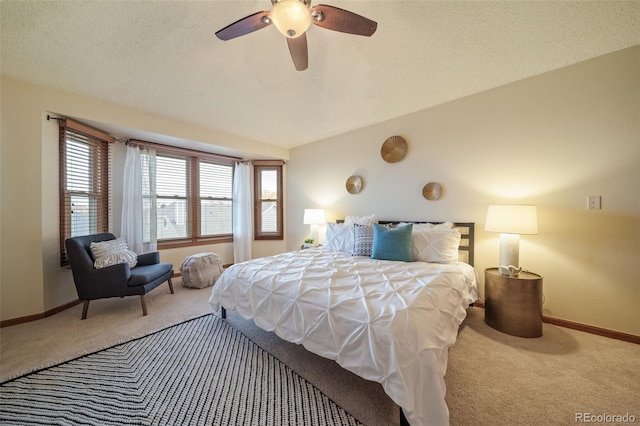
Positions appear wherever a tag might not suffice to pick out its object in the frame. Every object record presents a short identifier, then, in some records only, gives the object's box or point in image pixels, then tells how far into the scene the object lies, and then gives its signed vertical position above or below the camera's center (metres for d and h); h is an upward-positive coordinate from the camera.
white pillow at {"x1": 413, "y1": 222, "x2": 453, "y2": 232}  2.82 -0.17
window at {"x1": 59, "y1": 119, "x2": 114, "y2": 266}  2.78 +0.44
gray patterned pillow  2.85 -0.36
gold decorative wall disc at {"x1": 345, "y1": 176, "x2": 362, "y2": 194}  3.84 +0.48
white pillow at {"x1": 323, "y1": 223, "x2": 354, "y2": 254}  3.14 -0.36
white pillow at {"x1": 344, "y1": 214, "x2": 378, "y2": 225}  3.36 -0.11
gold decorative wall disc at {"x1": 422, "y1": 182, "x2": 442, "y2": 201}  3.04 +0.29
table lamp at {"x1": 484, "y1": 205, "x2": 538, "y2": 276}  2.17 -0.14
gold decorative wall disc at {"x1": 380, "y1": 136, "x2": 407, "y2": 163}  3.32 +0.95
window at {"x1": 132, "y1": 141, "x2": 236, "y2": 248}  3.98 +0.33
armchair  2.47 -0.73
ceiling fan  1.28 +1.16
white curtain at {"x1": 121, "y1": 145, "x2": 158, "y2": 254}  3.54 +0.18
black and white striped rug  1.31 -1.17
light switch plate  2.14 +0.10
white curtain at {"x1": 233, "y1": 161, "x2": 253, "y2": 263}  4.73 -0.03
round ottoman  3.49 -0.91
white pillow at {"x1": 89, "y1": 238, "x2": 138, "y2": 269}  2.59 -0.49
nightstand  2.10 -0.88
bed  1.15 -0.63
